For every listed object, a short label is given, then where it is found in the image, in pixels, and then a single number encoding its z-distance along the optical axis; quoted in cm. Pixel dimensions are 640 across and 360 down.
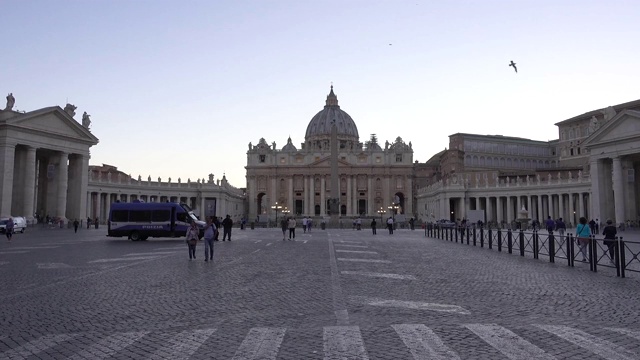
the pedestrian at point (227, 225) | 3123
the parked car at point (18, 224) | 3833
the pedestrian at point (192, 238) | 1766
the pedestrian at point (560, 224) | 3964
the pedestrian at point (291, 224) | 3338
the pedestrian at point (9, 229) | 2855
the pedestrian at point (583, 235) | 1605
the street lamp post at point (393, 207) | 11450
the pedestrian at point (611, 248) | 1431
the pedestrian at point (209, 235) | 1717
